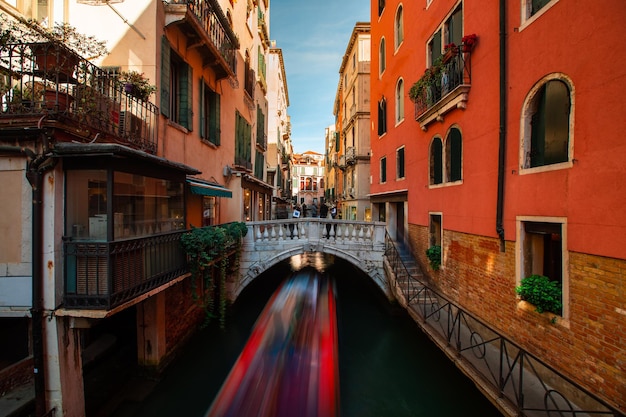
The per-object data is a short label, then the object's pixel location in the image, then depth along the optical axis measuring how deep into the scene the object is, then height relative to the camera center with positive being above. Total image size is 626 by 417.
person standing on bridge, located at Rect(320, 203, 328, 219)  22.88 -0.14
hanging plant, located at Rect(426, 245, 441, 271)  9.41 -1.48
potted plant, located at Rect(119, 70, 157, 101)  6.02 +2.47
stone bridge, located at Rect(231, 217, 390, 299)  11.41 -1.33
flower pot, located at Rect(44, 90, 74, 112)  4.20 +1.54
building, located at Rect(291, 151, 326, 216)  66.88 +6.35
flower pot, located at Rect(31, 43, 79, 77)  4.37 +2.19
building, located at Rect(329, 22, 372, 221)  20.69 +5.50
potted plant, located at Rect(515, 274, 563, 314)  4.99 -1.42
